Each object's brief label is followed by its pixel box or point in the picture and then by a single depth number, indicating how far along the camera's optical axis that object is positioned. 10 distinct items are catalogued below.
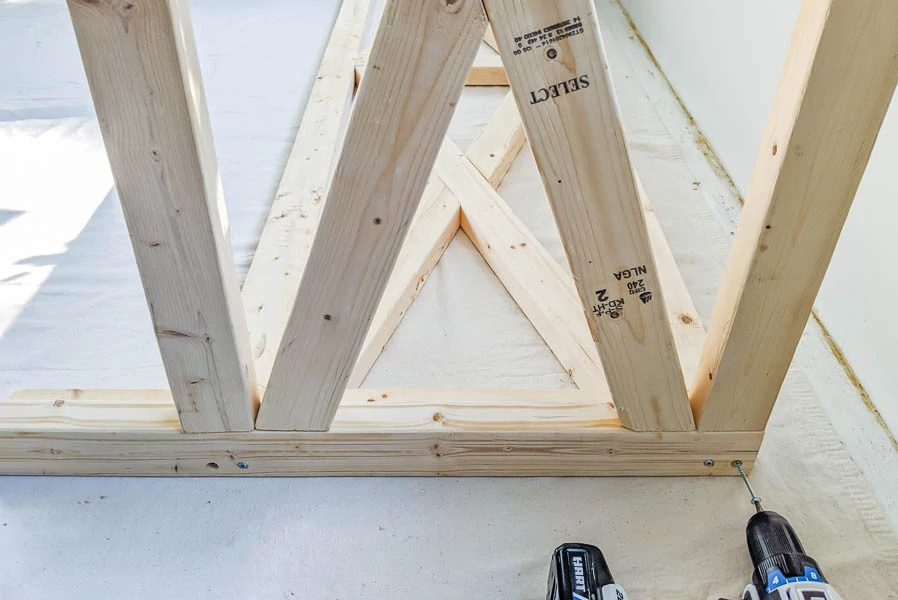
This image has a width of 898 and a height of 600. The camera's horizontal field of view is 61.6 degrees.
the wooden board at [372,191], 0.98
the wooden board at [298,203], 1.75
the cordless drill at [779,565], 1.23
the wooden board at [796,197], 0.98
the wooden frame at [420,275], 0.99
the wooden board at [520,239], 1.72
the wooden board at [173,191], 0.94
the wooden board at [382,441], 1.50
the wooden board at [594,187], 0.98
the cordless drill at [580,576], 1.25
